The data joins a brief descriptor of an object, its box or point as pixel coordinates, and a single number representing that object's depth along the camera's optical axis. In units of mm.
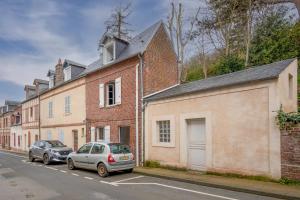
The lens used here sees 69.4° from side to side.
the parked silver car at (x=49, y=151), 13422
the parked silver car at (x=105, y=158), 9287
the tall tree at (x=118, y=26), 23690
